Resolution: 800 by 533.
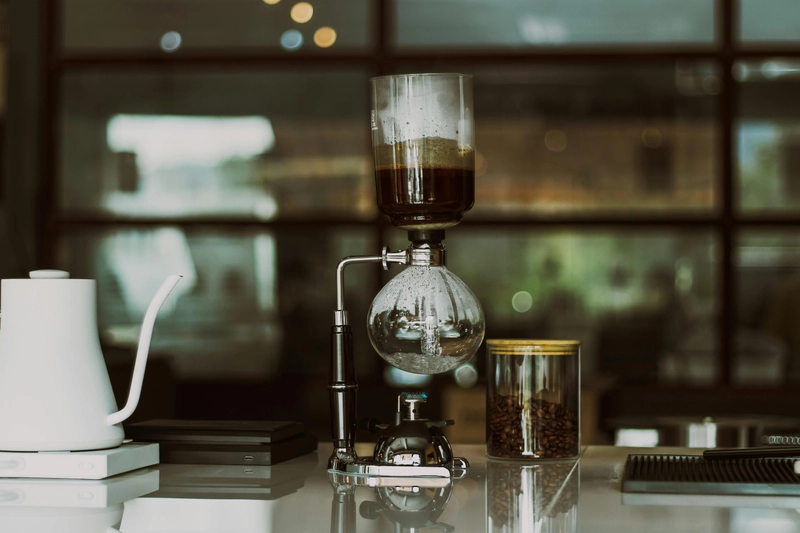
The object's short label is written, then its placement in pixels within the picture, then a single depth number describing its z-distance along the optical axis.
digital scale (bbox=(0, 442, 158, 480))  1.51
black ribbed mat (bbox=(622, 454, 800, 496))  1.46
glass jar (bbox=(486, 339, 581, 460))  1.61
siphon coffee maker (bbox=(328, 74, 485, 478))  1.54
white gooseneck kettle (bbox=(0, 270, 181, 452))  1.51
